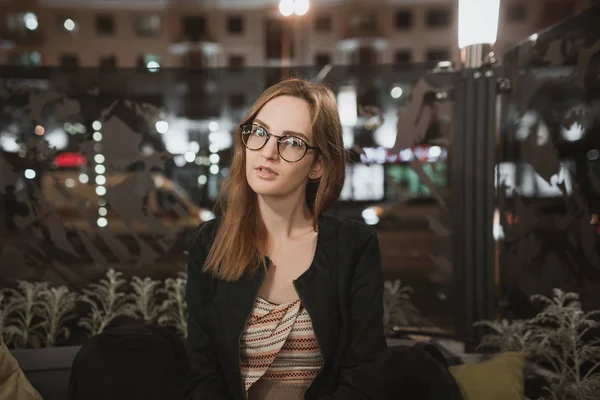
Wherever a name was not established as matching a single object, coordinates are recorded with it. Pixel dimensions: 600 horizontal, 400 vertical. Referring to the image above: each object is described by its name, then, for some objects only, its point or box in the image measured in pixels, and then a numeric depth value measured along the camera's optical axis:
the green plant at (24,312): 2.63
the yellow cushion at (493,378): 1.98
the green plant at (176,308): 2.73
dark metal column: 2.85
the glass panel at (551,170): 2.30
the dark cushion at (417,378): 1.88
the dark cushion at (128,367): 1.94
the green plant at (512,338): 2.35
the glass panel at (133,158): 2.91
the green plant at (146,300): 2.81
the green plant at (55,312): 2.69
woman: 1.54
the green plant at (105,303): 2.77
